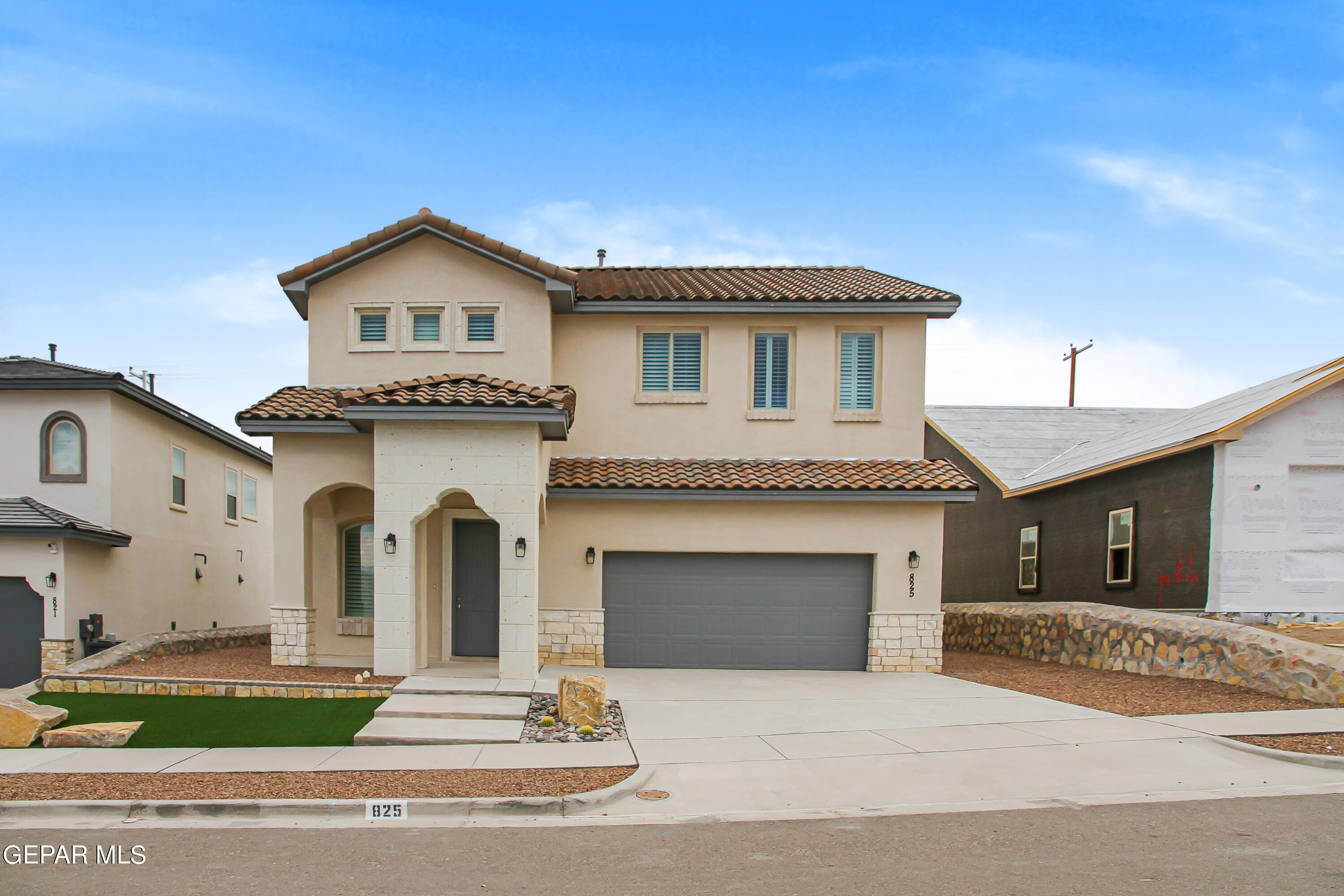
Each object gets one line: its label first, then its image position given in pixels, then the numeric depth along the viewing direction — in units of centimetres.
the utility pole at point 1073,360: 4194
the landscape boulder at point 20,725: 968
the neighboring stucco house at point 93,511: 1569
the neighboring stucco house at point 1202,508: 1502
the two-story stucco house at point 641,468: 1491
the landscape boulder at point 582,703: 1051
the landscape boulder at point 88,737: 958
